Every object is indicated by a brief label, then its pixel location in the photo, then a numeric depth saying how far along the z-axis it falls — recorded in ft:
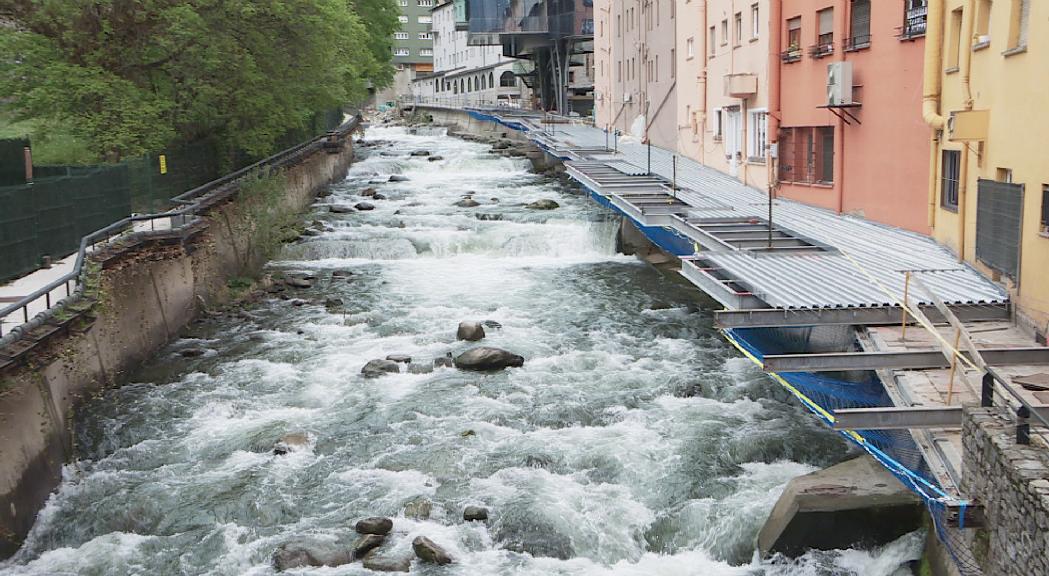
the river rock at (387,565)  34.91
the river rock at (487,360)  58.18
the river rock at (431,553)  35.35
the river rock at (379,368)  57.67
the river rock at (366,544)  36.11
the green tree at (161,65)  73.82
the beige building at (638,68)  134.72
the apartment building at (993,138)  39.93
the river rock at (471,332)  64.75
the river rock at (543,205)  114.01
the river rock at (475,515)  38.63
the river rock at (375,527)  37.45
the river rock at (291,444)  46.05
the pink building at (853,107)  59.47
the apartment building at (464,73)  299.17
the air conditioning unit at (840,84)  66.08
